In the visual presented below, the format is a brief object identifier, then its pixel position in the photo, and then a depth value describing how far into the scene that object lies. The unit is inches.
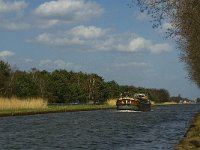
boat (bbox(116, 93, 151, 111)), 4347.0
